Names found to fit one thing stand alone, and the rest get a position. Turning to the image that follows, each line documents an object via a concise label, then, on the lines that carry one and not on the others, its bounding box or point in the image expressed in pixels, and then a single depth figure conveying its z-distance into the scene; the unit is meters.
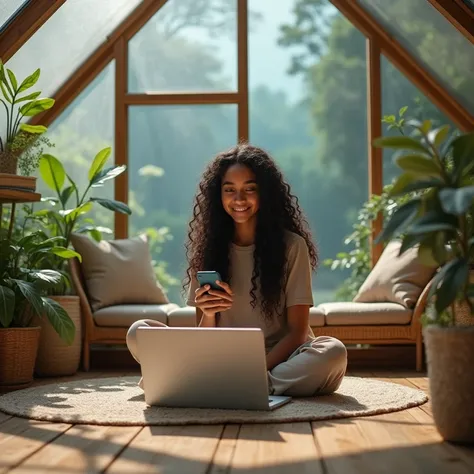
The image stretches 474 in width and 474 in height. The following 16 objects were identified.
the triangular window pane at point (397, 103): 5.72
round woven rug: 2.66
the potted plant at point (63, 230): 4.57
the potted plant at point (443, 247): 2.12
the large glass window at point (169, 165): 5.85
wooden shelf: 4.02
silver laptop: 2.66
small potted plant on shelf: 4.08
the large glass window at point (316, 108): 5.84
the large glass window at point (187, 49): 5.86
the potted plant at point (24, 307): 3.94
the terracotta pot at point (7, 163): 4.08
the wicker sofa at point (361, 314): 4.69
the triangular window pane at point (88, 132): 5.79
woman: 3.14
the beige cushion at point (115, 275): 4.98
